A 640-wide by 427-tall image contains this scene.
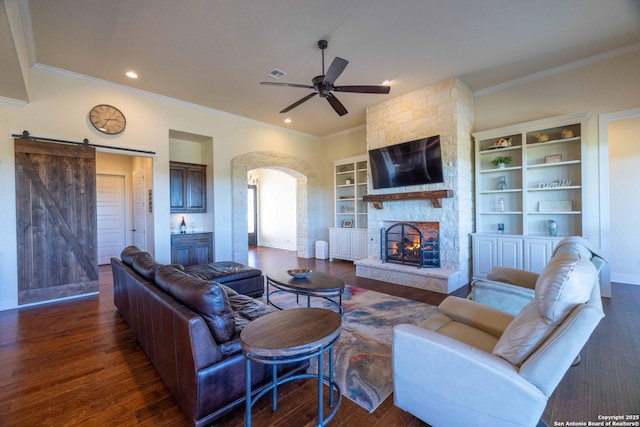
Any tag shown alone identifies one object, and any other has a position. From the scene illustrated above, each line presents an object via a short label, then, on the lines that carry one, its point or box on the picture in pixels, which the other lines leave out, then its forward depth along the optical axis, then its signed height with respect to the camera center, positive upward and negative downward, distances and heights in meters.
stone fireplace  4.43 +0.44
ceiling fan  3.09 +1.54
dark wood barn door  3.78 -0.04
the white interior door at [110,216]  6.57 +0.02
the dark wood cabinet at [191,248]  5.23 -0.66
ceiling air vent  4.06 +2.16
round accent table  1.41 -0.68
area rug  1.99 -1.26
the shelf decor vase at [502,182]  4.67 +0.50
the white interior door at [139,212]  6.00 +0.11
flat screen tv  4.57 +0.89
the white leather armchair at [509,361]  1.20 -0.74
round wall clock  4.30 +1.59
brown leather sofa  1.57 -0.84
